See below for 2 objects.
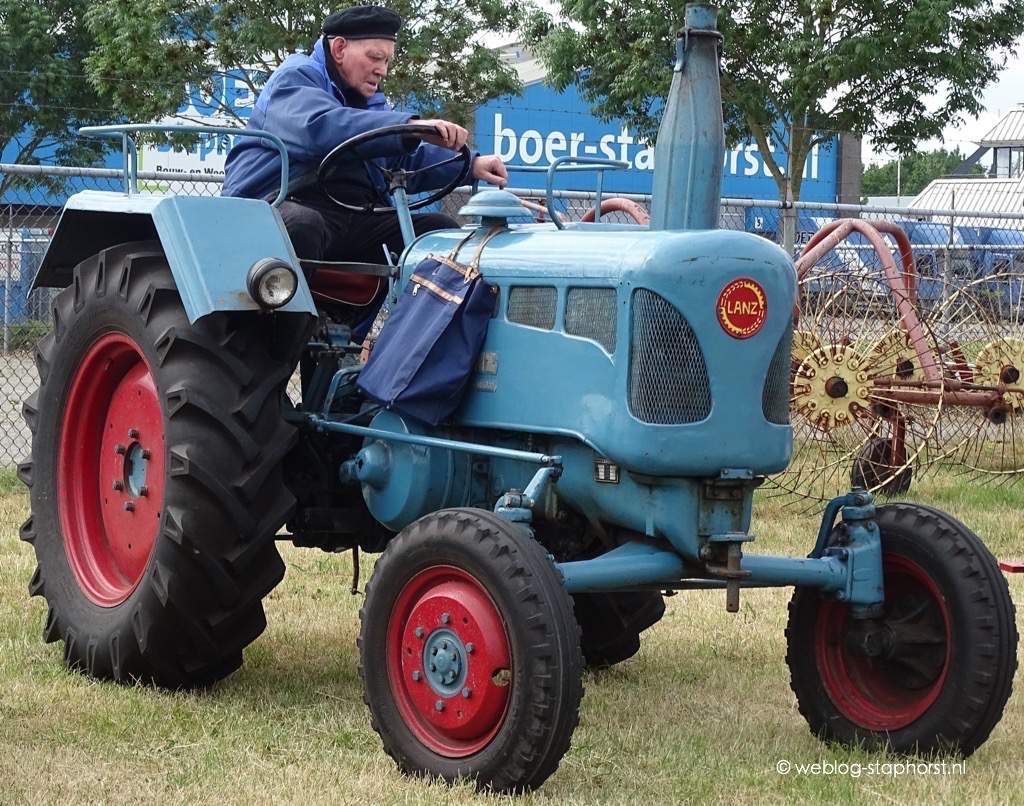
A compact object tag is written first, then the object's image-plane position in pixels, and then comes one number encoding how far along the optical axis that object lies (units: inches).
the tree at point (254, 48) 806.5
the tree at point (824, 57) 728.3
